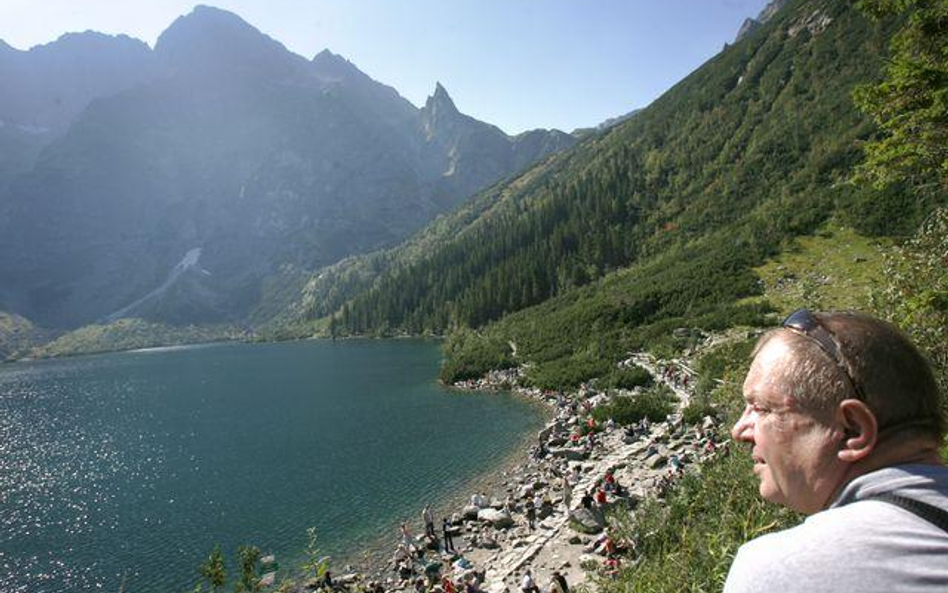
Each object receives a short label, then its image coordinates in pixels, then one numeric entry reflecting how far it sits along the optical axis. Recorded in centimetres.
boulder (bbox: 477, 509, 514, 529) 2288
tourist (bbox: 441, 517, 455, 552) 2188
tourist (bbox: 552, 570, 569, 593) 1542
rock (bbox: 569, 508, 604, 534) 1947
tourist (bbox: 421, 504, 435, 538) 2259
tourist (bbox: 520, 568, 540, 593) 1574
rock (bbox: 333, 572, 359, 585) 1974
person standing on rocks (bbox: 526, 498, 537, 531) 2225
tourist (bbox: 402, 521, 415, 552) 2152
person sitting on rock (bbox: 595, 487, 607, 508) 2030
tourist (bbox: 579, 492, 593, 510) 2077
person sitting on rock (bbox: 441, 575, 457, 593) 1723
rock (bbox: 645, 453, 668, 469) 2517
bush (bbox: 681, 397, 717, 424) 2909
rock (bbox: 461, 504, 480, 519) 2433
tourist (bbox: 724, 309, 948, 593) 116
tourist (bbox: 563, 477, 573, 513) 2202
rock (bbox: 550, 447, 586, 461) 2964
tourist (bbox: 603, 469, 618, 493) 2203
